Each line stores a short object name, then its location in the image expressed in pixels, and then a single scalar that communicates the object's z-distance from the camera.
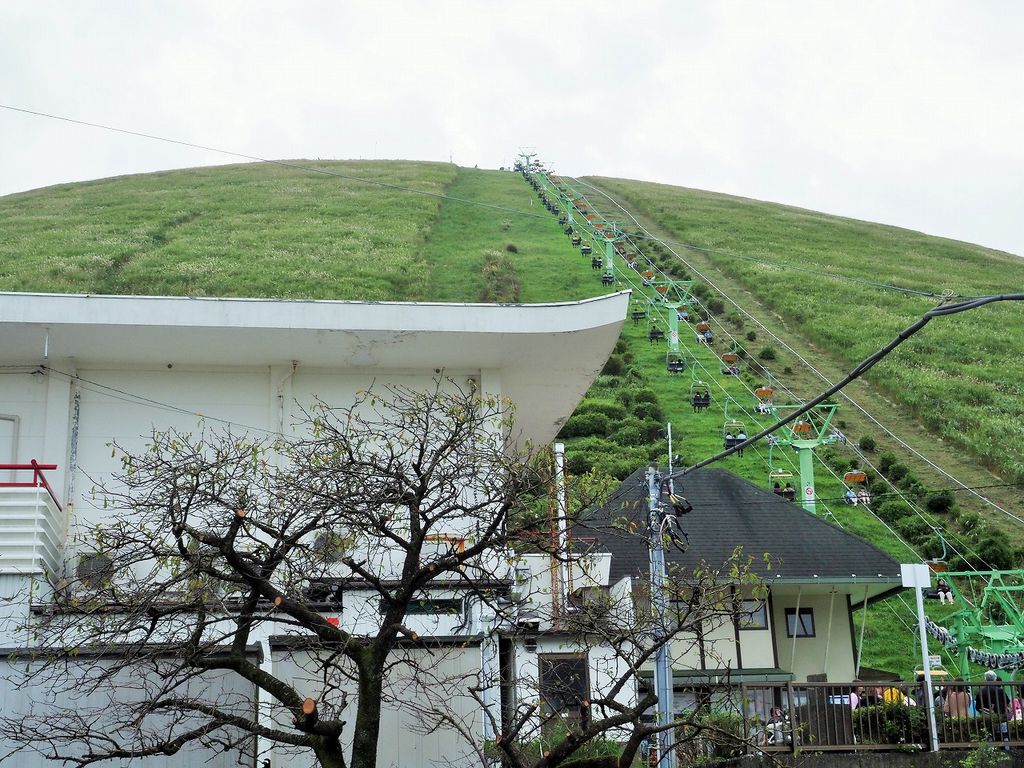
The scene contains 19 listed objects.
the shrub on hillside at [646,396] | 56.75
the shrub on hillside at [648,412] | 54.41
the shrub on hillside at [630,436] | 50.56
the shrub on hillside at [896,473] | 49.41
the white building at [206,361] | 17.52
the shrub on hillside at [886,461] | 50.31
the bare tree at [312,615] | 10.02
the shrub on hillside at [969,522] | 44.59
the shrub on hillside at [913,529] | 43.34
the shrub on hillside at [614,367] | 61.84
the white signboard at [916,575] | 20.67
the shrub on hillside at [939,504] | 46.94
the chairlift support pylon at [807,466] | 40.28
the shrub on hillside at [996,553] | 40.16
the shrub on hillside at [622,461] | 44.44
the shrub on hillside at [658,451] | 47.59
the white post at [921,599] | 19.72
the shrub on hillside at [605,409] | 54.12
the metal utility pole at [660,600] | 14.62
